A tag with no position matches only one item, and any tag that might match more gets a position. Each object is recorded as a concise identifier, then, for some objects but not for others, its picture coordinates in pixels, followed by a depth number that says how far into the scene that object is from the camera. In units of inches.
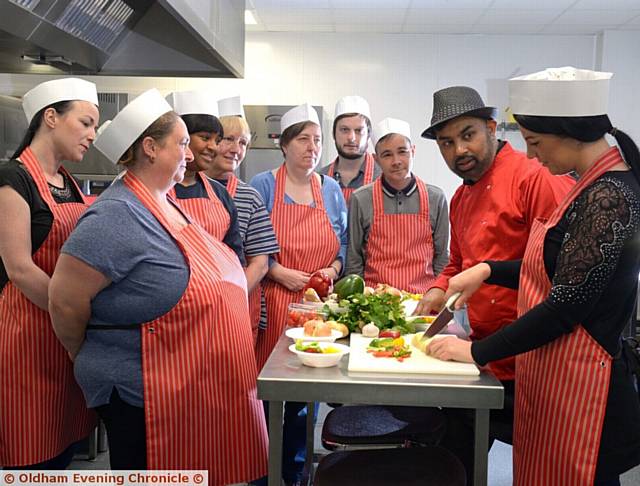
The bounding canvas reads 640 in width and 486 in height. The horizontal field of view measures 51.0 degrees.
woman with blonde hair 102.3
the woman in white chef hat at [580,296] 56.5
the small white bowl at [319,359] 61.7
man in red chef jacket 75.4
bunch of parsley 75.0
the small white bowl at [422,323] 77.0
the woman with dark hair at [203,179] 90.3
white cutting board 60.2
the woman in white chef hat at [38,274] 76.5
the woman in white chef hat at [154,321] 65.7
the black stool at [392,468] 64.4
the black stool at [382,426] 78.0
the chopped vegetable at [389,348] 64.2
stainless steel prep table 57.5
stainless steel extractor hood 96.7
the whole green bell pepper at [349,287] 89.0
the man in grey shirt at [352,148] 136.0
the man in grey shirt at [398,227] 113.7
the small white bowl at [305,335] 70.2
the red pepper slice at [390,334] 70.7
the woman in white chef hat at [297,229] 108.2
